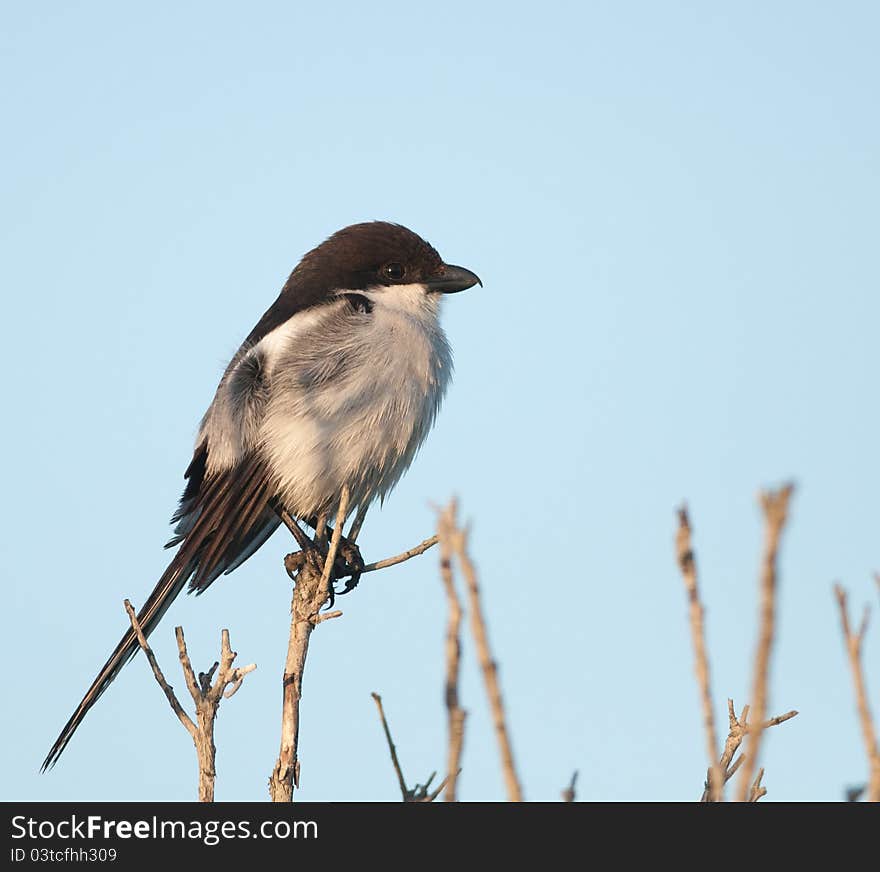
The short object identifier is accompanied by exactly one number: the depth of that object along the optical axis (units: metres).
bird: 10.58
